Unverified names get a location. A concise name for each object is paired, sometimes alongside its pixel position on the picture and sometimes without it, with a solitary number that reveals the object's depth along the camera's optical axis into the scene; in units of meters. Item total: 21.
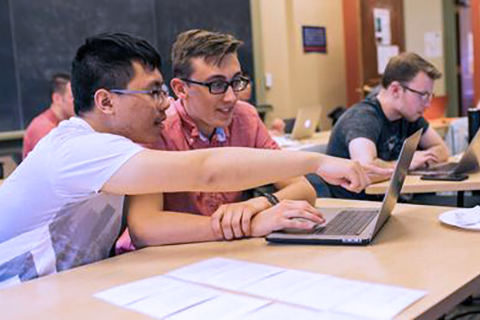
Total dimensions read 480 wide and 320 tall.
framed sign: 6.54
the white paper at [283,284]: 1.03
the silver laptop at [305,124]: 4.56
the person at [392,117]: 2.67
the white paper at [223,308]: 0.94
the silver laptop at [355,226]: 1.35
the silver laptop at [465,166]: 2.38
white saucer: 1.41
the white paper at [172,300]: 0.99
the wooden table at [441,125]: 4.48
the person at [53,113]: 3.80
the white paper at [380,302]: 0.91
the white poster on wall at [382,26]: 6.63
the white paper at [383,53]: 6.71
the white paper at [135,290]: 1.06
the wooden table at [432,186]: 2.19
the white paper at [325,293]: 0.97
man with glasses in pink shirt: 1.76
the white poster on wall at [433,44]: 6.63
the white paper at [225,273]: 1.12
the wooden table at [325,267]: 1.02
